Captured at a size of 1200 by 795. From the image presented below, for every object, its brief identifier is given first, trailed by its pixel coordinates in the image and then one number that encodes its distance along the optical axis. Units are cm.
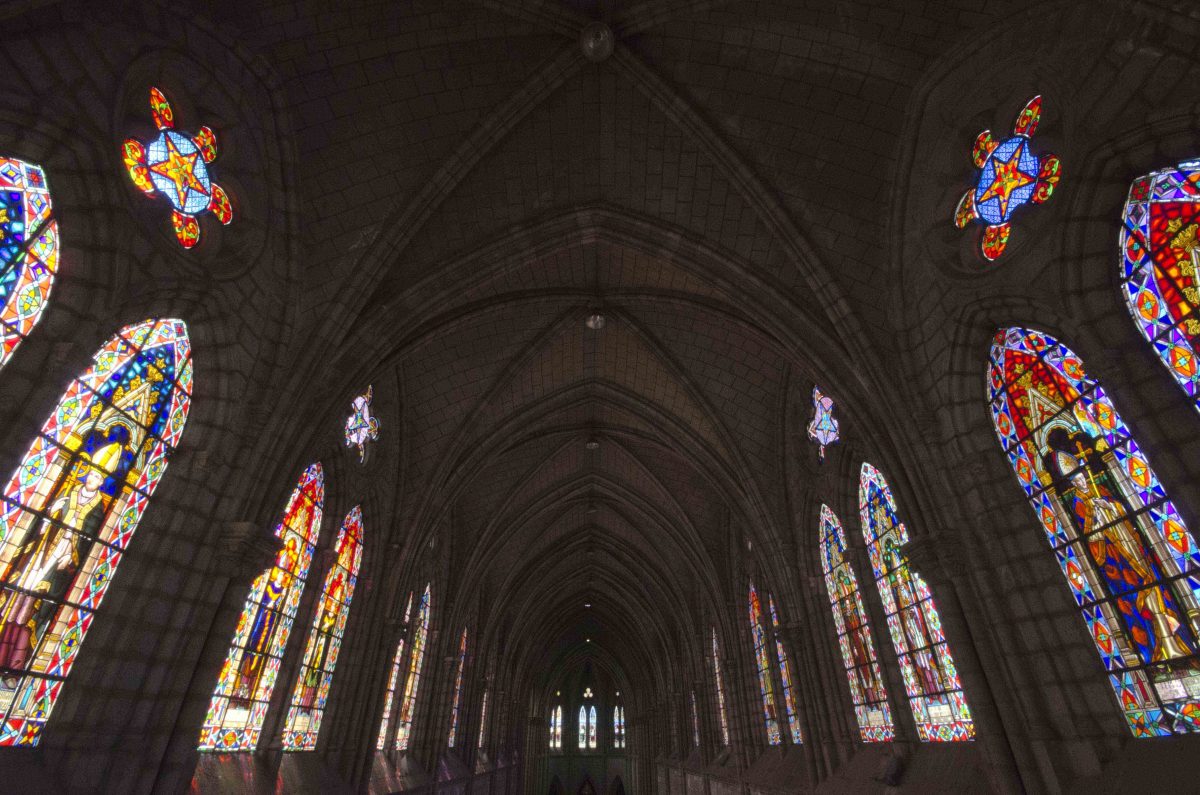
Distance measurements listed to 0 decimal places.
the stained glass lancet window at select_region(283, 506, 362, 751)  1195
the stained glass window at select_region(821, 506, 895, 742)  1175
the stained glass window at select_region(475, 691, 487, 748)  2845
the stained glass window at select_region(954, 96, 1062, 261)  757
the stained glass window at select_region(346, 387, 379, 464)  1319
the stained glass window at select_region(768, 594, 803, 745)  1566
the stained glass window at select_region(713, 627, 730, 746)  2238
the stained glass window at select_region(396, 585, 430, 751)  1808
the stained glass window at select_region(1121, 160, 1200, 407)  594
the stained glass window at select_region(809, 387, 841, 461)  1293
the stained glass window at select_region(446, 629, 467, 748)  2358
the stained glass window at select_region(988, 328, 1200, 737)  604
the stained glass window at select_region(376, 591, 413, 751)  1633
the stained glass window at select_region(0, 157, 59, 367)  614
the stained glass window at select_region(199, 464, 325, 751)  991
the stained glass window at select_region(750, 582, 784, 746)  1740
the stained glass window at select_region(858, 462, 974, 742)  961
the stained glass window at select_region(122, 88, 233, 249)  757
